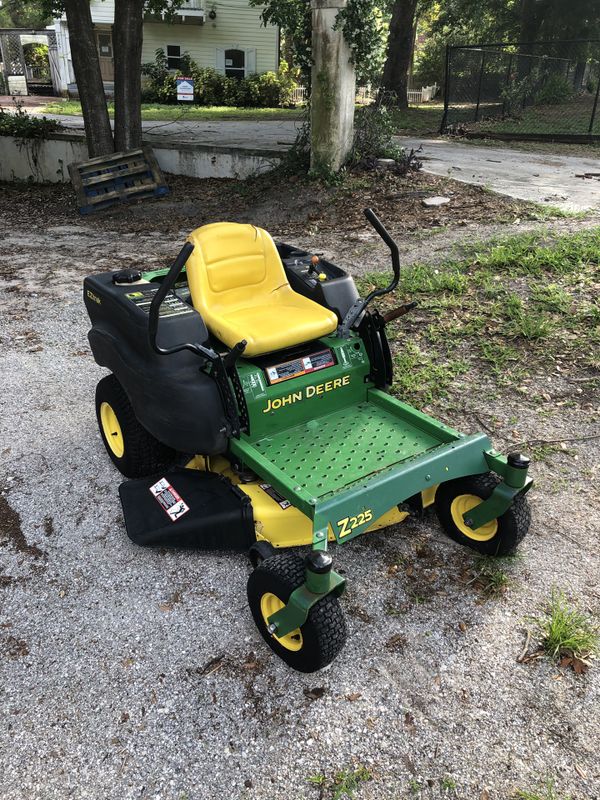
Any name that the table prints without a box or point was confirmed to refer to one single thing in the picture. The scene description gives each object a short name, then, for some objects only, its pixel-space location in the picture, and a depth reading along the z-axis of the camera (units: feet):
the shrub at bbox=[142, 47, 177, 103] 76.23
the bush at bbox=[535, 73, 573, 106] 56.85
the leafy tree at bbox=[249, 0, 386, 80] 23.63
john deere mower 8.14
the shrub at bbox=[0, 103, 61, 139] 38.81
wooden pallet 31.30
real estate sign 56.54
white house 81.51
